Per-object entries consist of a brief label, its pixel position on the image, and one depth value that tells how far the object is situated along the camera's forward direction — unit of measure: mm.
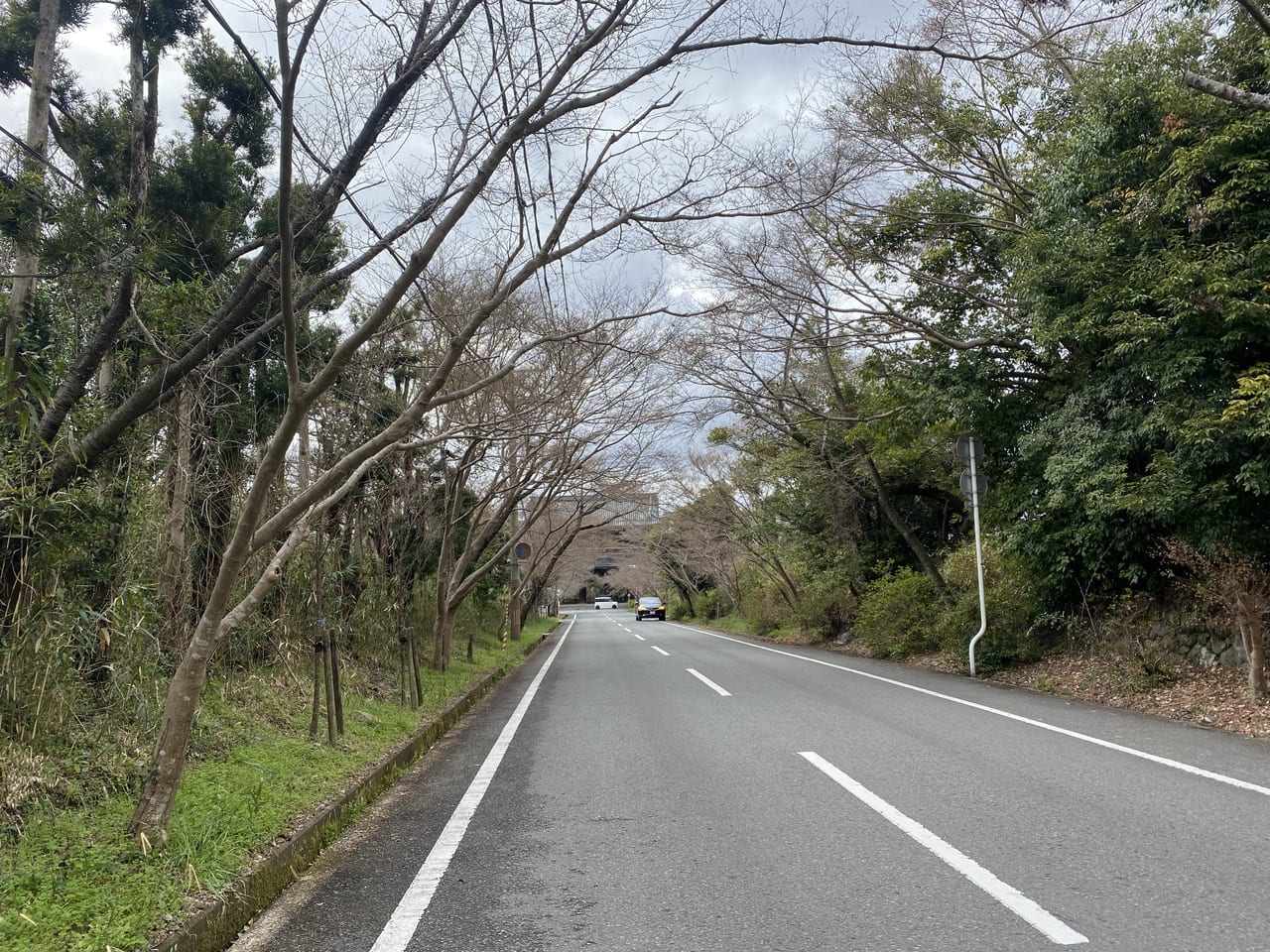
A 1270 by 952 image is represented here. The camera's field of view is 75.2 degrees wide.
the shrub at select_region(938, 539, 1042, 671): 12609
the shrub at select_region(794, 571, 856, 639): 21828
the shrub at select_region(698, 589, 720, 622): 45656
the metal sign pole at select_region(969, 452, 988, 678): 12352
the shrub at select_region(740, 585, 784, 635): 30609
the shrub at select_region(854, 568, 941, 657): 16000
